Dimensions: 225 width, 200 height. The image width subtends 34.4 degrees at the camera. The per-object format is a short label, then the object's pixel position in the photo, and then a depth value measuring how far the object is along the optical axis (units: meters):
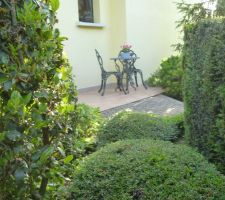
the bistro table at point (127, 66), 8.86
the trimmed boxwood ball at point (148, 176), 2.61
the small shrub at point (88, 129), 4.24
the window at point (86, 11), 9.70
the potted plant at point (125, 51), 8.92
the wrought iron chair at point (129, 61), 8.91
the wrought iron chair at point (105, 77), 8.41
